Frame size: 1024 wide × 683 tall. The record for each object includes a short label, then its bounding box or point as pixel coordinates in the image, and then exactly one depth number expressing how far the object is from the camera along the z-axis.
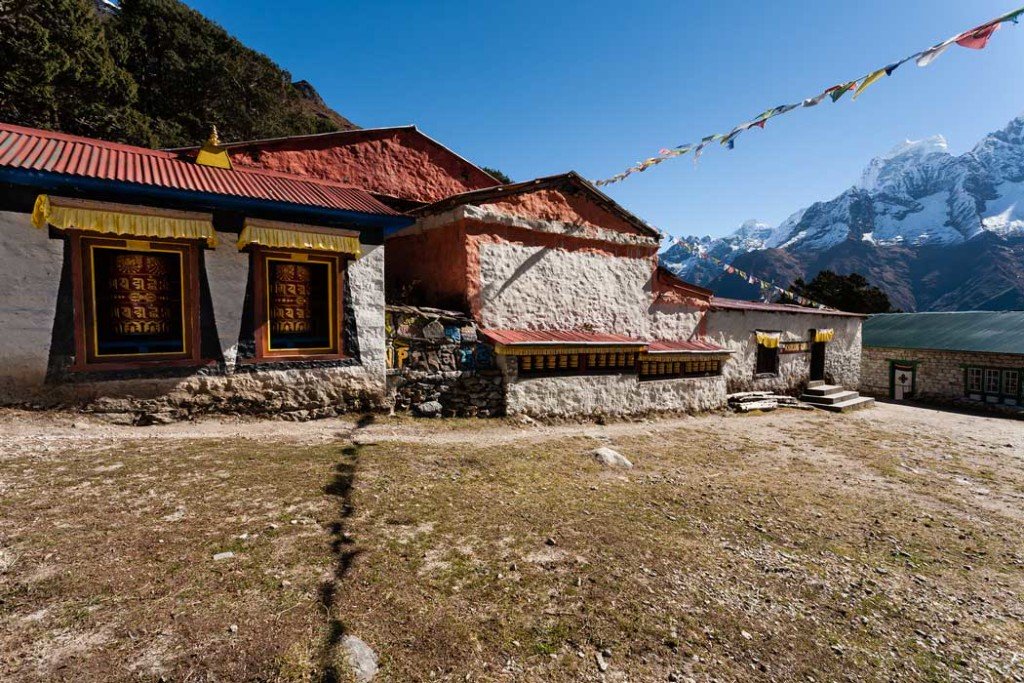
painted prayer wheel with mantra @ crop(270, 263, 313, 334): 8.66
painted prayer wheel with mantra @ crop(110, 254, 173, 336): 7.44
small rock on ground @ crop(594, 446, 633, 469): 8.23
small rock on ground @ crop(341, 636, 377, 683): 3.02
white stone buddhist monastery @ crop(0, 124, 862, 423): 6.86
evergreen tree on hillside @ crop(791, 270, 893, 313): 38.88
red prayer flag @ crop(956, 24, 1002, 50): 5.78
